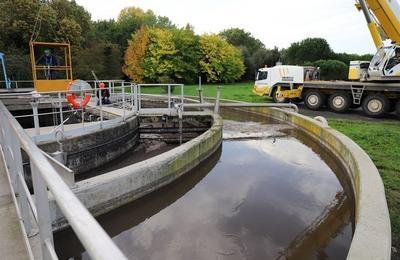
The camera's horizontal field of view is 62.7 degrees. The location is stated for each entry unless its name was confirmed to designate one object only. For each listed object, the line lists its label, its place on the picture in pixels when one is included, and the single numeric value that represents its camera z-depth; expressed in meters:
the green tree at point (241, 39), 62.62
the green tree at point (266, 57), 44.84
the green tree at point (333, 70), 32.25
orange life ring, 9.11
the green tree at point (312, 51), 40.84
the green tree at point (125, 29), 44.09
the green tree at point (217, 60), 38.22
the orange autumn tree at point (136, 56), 34.31
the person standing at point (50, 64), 13.98
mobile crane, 13.73
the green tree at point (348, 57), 35.20
